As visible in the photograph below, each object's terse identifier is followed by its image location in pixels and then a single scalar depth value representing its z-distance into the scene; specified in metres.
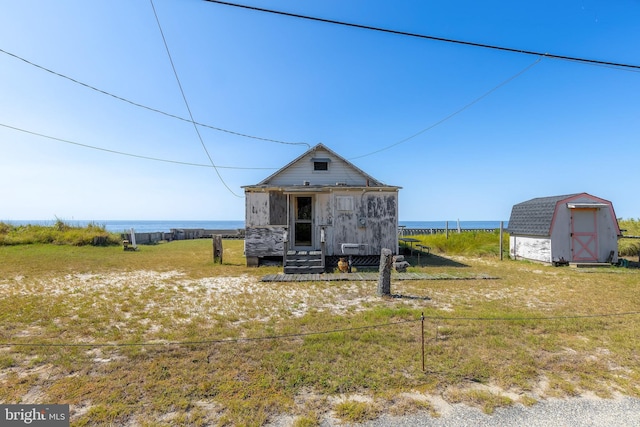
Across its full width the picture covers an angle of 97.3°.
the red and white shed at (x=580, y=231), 13.54
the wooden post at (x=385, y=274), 8.19
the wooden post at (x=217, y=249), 14.18
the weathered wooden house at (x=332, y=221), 13.34
